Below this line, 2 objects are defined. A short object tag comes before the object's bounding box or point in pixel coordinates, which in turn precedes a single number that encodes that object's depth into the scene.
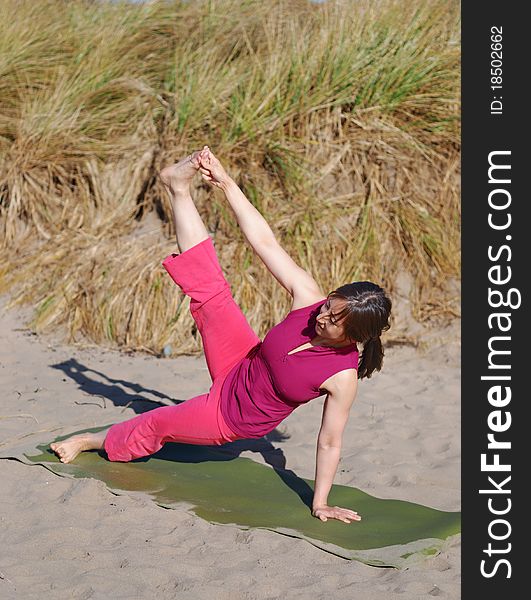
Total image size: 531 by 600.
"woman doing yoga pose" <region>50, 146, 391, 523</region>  3.63
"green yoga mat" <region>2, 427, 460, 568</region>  3.64
